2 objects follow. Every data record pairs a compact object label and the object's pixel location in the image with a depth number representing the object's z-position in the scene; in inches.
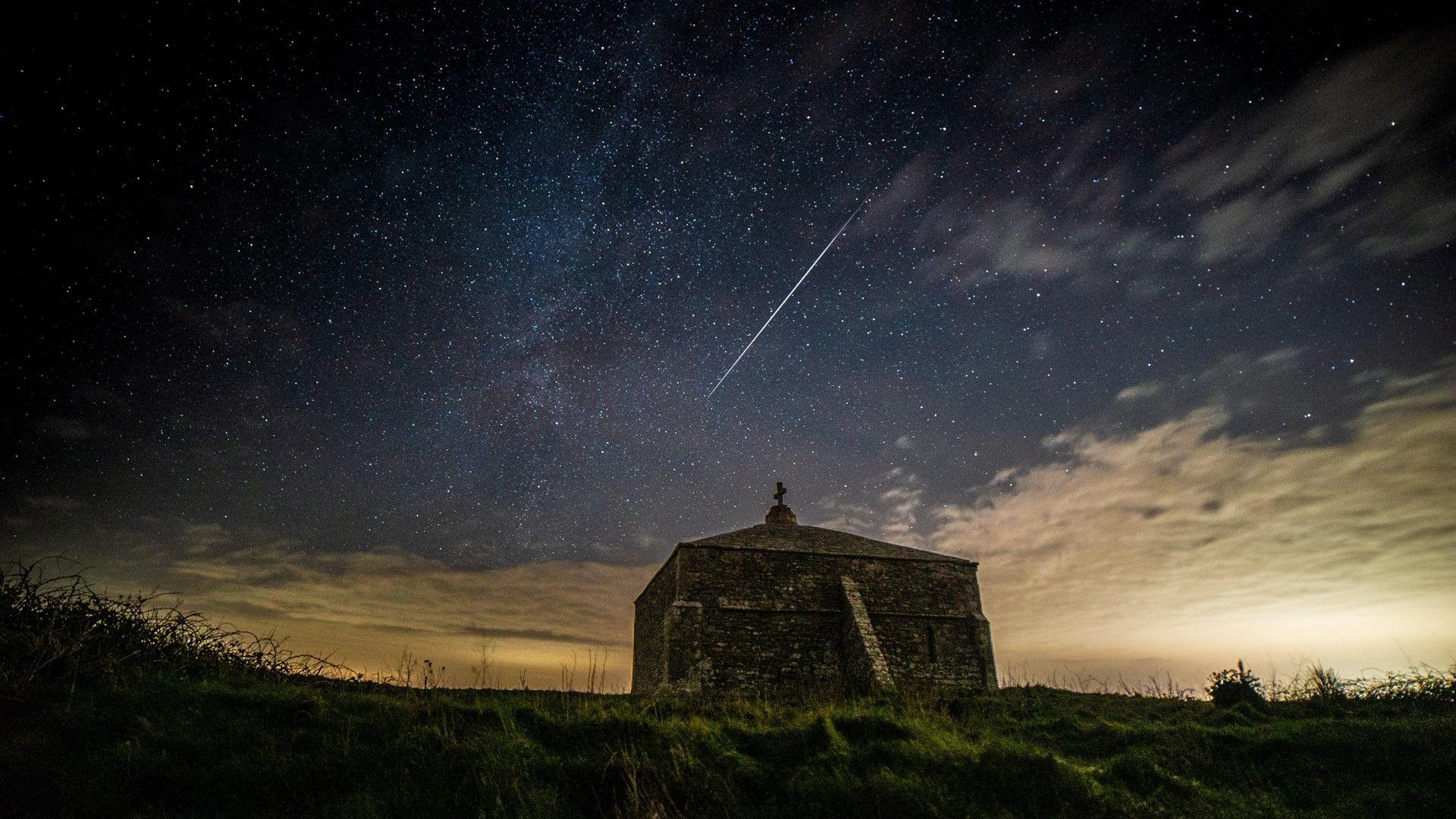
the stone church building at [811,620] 781.3
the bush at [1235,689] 619.8
